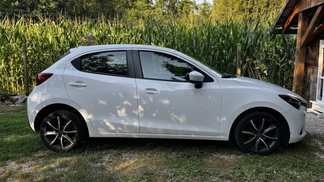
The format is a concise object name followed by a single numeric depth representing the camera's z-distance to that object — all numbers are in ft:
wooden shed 18.12
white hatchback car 12.27
